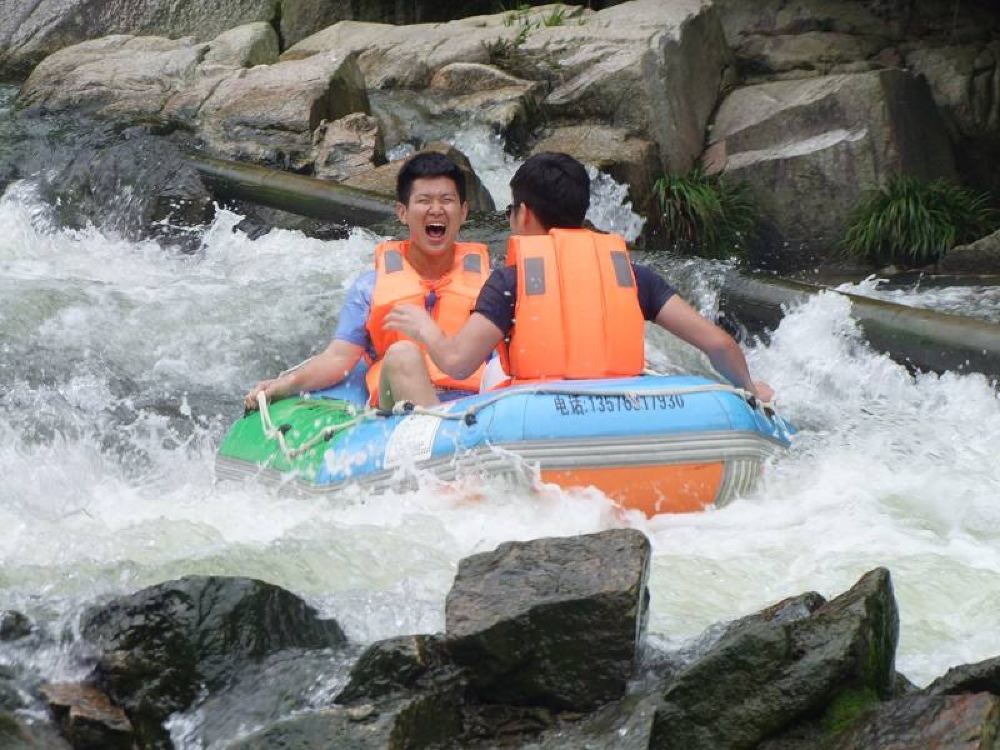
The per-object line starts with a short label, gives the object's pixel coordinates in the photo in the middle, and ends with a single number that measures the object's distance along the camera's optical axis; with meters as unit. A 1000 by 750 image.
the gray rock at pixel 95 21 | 25.14
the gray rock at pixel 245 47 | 21.58
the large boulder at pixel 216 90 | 18.50
